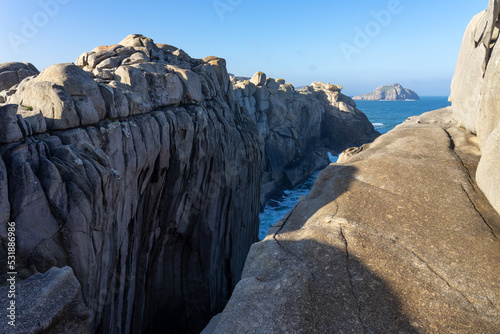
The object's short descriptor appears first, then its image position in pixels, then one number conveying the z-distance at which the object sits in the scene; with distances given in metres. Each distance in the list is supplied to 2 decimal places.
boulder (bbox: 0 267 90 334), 6.49
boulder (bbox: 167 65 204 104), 21.58
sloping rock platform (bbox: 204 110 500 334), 7.16
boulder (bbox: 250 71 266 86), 64.94
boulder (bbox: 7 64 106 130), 12.46
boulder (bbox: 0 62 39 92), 19.70
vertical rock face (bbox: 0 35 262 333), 10.18
